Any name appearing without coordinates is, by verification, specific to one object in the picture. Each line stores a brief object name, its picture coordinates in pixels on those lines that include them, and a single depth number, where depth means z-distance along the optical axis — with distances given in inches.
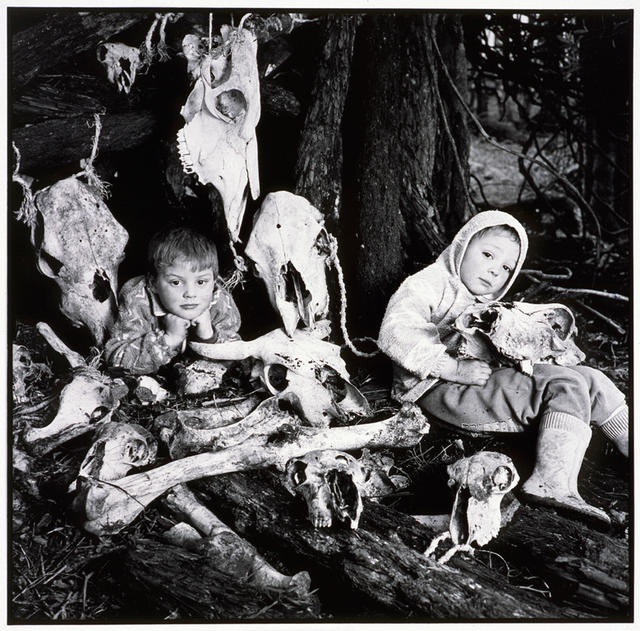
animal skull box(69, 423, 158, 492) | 105.0
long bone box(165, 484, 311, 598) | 98.3
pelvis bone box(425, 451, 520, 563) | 101.9
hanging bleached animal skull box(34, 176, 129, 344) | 122.6
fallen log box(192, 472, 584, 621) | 95.3
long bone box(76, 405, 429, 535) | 103.0
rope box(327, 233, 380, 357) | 126.5
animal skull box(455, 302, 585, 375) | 115.4
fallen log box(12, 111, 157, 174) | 126.0
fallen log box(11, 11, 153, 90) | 120.0
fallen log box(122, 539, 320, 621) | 96.6
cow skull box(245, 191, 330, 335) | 123.4
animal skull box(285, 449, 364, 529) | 101.7
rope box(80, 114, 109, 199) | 126.9
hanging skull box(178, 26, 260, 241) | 121.6
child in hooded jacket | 109.8
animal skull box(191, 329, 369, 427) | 117.3
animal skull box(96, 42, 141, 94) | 129.0
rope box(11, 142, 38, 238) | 122.1
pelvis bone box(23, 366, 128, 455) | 111.6
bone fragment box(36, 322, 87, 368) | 123.3
